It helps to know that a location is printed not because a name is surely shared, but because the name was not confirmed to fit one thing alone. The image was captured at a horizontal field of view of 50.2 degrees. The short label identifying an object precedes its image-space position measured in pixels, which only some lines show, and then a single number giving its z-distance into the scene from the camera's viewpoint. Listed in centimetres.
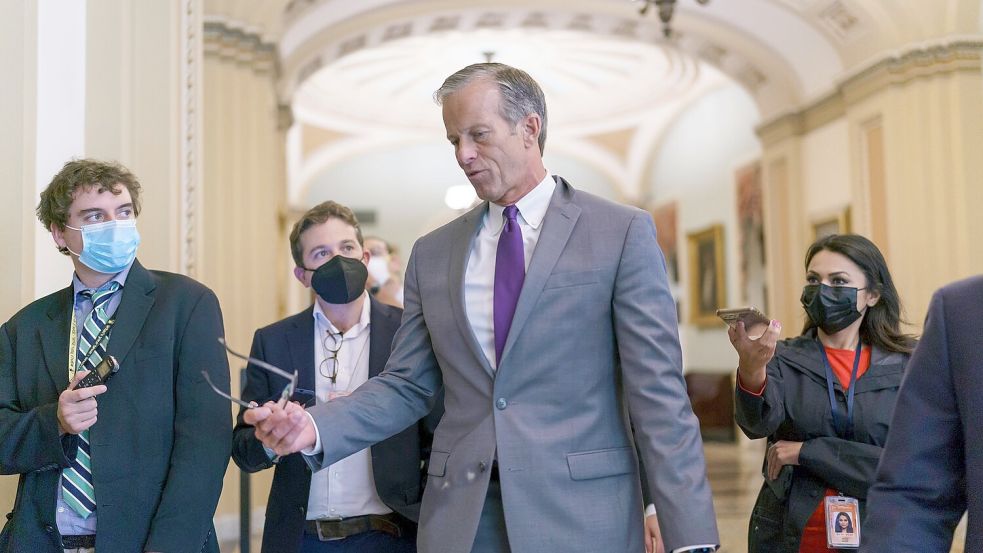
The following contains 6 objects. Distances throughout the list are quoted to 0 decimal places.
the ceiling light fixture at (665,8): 815
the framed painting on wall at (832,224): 1059
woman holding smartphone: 303
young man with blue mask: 252
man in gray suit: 220
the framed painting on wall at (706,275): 1531
